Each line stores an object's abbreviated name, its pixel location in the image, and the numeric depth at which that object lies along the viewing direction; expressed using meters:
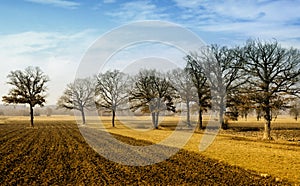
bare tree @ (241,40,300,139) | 33.84
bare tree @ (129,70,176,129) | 57.69
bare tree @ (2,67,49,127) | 63.28
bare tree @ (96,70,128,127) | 63.80
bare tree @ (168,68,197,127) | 51.03
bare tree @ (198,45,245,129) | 46.00
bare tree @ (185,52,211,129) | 47.84
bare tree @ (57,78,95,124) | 76.69
